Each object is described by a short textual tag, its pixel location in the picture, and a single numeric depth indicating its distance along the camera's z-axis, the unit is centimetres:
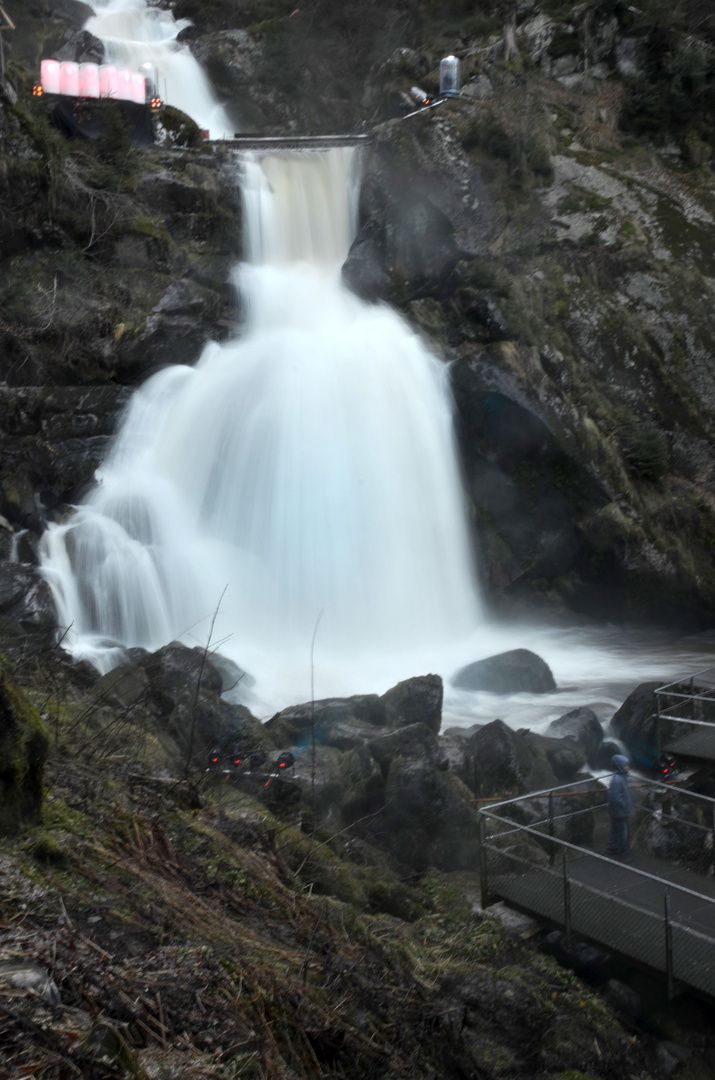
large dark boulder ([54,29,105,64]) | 2810
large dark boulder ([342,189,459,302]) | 2102
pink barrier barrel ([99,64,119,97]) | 2236
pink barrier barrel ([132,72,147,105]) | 2305
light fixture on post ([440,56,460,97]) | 2425
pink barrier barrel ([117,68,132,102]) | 2264
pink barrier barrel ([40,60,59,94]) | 2108
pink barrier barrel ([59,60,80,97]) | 2148
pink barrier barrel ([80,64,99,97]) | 2203
